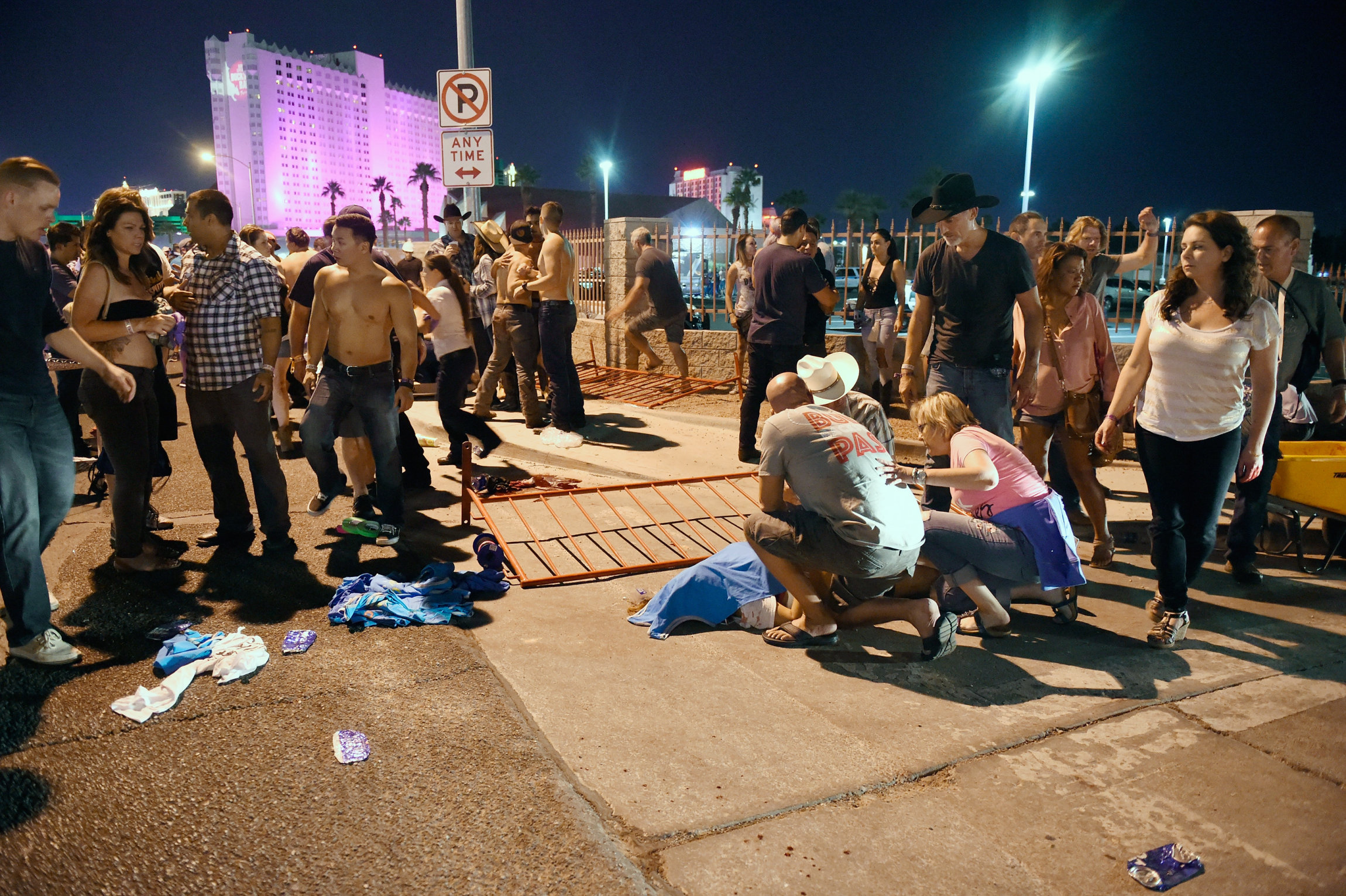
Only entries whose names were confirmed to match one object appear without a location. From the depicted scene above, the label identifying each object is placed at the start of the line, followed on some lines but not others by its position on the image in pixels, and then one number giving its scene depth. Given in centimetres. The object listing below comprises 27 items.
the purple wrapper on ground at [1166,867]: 258
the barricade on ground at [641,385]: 1162
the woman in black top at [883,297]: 996
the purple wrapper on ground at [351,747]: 322
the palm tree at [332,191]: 15375
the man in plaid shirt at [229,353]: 534
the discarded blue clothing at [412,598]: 456
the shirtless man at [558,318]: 841
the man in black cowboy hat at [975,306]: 519
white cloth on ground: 358
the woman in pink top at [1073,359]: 557
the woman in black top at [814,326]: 796
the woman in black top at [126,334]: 491
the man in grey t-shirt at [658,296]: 1103
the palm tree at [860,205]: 10704
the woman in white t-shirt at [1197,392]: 416
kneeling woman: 429
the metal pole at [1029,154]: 2306
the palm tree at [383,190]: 15175
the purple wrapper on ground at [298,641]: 419
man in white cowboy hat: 448
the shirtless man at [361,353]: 577
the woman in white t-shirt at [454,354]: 761
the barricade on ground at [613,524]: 557
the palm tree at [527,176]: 11066
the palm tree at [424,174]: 14475
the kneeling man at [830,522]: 399
